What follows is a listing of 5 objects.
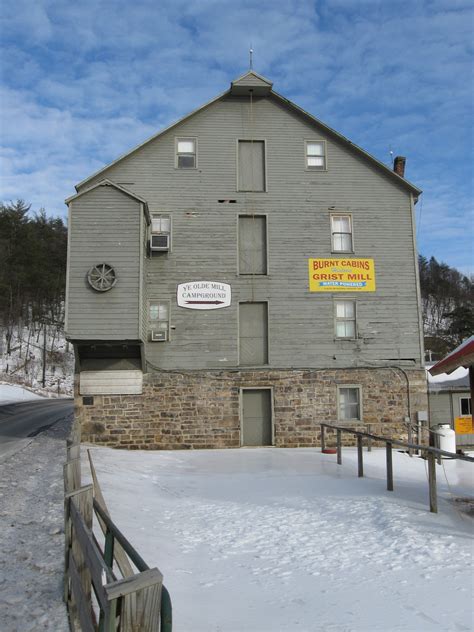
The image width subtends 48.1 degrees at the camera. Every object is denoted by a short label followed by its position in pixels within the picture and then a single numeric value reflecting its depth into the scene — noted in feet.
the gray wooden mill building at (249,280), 51.75
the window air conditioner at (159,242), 53.62
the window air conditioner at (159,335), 53.21
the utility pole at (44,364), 164.45
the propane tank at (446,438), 49.06
